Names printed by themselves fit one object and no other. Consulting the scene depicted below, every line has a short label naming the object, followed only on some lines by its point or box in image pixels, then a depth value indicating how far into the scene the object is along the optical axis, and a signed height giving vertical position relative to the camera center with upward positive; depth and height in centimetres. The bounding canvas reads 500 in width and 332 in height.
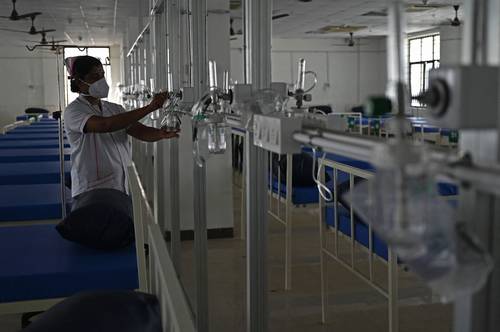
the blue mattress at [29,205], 335 -55
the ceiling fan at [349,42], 1520 +167
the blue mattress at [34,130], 896 -33
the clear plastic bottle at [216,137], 200 -10
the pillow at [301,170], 405 -43
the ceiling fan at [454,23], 768 +151
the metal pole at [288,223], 346 -71
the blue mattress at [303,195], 404 -60
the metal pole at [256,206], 173 -30
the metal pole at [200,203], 266 -44
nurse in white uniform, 298 -12
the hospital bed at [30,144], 677 -41
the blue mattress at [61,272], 222 -62
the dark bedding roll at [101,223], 243 -48
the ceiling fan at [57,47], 396 +41
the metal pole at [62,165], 339 -35
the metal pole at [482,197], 66 -11
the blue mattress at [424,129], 755 -32
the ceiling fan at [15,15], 752 +121
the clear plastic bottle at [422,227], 62 -13
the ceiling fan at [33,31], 872 +114
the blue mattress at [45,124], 1054 -28
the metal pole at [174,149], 348 -25
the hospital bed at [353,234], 241 -60
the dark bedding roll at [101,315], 146 -52
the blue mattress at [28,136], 784 -37
